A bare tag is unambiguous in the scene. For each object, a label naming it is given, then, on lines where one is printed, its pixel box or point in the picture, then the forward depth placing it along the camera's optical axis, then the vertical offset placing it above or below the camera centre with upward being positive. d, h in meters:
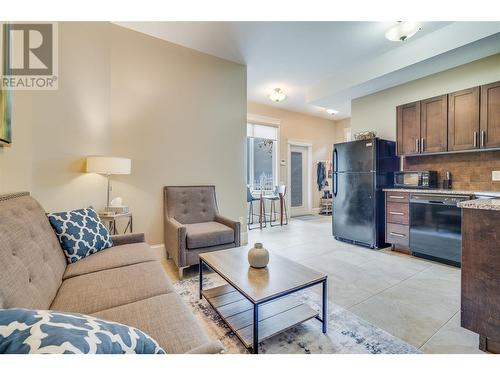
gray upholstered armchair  2.42 -0.50
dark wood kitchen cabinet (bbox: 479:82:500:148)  2.62 +0.77
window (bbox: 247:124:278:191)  5.58 +0.67
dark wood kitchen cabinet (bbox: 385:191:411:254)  3.16 -0.51
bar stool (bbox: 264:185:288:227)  5.19 -0.29
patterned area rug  1.40 -0.98
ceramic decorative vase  1.64 -0.52
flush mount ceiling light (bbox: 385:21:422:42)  2.62 +1.76
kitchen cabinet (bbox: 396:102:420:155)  3.27 +0.79
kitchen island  1.36 -0.56
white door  6.30 +0.05
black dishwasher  2.68 -0.52
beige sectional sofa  0.92 -0.57
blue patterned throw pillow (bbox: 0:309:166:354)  0.49 -0.34
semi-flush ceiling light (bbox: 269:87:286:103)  4.61 +1.75
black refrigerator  3.40 -0.04
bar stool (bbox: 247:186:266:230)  5.01 -0.54
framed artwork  1.57 +0.46
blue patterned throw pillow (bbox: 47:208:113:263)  1.65 -0.37
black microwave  3.23 +0.07
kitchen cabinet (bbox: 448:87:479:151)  2.77 +0.78
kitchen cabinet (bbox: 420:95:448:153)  3.02 +0.79
